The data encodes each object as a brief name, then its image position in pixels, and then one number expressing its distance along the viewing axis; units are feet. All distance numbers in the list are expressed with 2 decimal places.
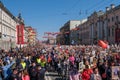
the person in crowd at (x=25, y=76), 44.93
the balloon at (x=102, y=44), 89.97
